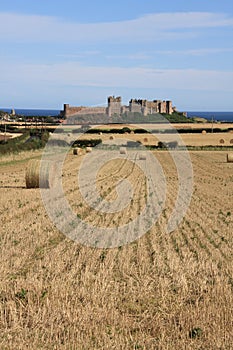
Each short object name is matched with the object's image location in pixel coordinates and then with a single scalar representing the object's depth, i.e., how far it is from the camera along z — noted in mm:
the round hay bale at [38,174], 25047
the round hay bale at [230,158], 46456
